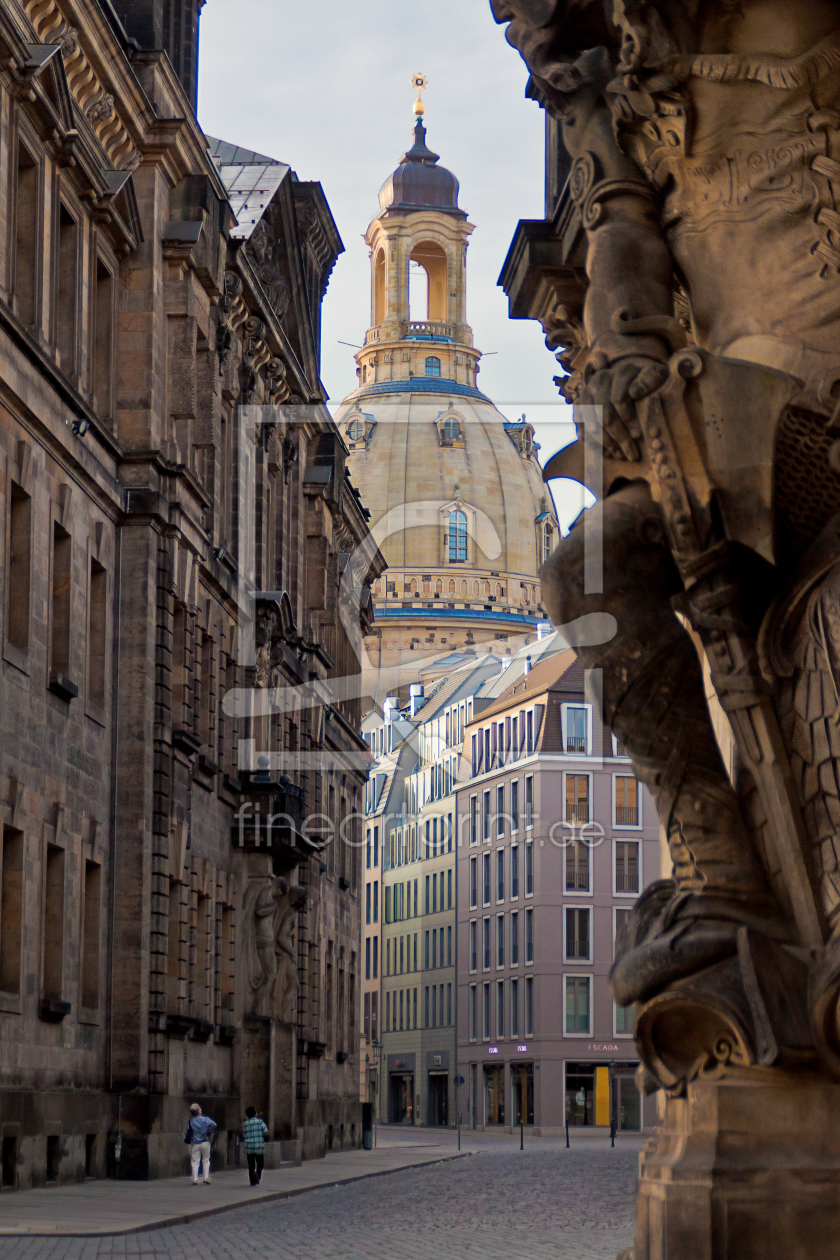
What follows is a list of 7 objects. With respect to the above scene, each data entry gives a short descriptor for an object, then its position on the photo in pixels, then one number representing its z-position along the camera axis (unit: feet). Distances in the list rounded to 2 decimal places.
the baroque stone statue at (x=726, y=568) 23.59
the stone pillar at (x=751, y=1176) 23.07
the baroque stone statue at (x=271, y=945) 167.22
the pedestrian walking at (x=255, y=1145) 125.49
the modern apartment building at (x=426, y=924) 384.68
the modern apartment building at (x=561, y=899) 328.49
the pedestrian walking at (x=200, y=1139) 122.72
